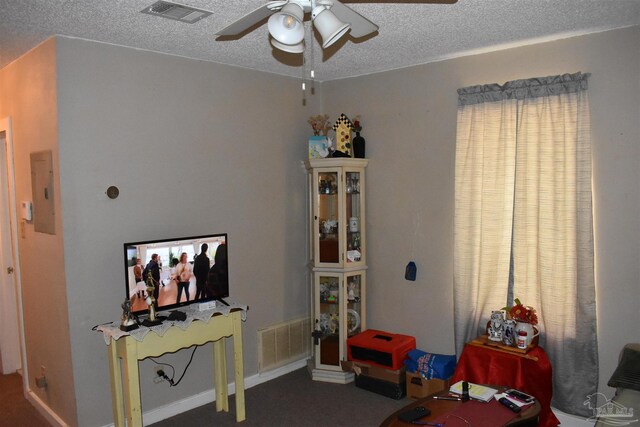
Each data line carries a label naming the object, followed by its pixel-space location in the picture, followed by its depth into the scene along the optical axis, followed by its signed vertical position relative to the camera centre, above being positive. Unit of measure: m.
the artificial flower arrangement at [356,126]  4.23 +0.47
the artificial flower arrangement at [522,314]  3.28 -0.91
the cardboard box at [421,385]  3.65 -1.55
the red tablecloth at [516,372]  3.08 -1.25
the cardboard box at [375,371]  3.79 -1.51
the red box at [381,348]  3.81 -1.33
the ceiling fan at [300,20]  1.85 +0.63
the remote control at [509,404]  2.61 -1.22
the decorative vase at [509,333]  3.26 -1.03
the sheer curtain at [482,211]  3.49 -0.23
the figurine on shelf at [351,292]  4.20 -0.95
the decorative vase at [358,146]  4.24 +0.30
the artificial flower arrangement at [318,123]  4.34 +0.52
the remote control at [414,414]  2.54 -1.23
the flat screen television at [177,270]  3.10 -0.58
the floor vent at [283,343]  4.18 -1.42
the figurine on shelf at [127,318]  2.93 -0.81
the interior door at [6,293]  4.18 -0.93
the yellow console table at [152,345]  2.89 -1.01
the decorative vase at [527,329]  3.20 -0.99
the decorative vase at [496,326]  3.35 -1.01
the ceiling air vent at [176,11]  2.54 +0.93
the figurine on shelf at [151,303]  3.05 -0.75
